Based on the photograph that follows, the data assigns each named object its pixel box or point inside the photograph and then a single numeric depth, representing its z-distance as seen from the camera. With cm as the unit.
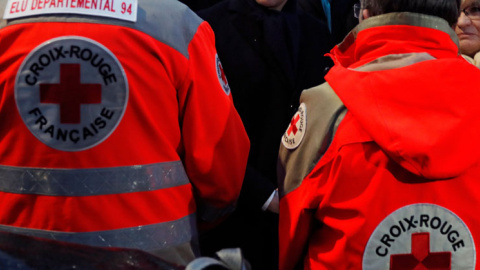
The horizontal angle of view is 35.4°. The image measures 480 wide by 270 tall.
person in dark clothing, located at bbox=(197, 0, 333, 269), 374
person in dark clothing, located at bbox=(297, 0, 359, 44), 475
